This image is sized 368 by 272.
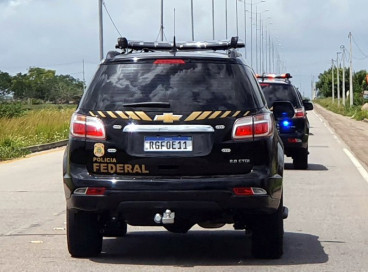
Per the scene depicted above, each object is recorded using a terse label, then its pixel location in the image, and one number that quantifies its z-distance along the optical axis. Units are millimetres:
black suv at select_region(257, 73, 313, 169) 19891
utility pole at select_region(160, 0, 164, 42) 49712
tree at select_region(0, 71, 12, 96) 121706
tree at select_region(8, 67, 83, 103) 115206
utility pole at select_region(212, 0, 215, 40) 71400
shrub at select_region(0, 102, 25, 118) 40691
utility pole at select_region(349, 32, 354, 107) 90406
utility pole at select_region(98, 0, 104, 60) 42812
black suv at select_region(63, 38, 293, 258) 7863
